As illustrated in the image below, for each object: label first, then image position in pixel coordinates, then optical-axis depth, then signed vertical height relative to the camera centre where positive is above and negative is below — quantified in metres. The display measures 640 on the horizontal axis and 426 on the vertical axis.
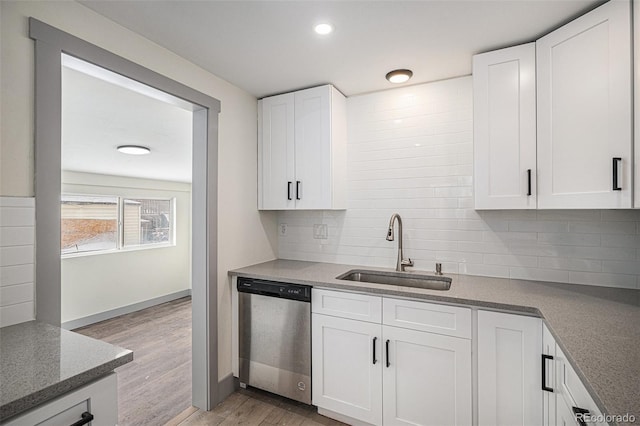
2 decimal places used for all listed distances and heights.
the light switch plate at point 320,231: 2.85 -0.17
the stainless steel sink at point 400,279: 2.26 -0.51
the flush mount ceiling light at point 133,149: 3.38 +0.69
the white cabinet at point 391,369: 1.73 -0.94
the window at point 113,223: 4.62 -0.17
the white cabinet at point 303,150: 2.48 +0.51
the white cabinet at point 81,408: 0.81 -0.55
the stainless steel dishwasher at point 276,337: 2.18 -0.90
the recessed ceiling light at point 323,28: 1.68 +1.00
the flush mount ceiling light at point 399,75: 2.23 +0.98
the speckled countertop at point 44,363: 0.79 -0.44
